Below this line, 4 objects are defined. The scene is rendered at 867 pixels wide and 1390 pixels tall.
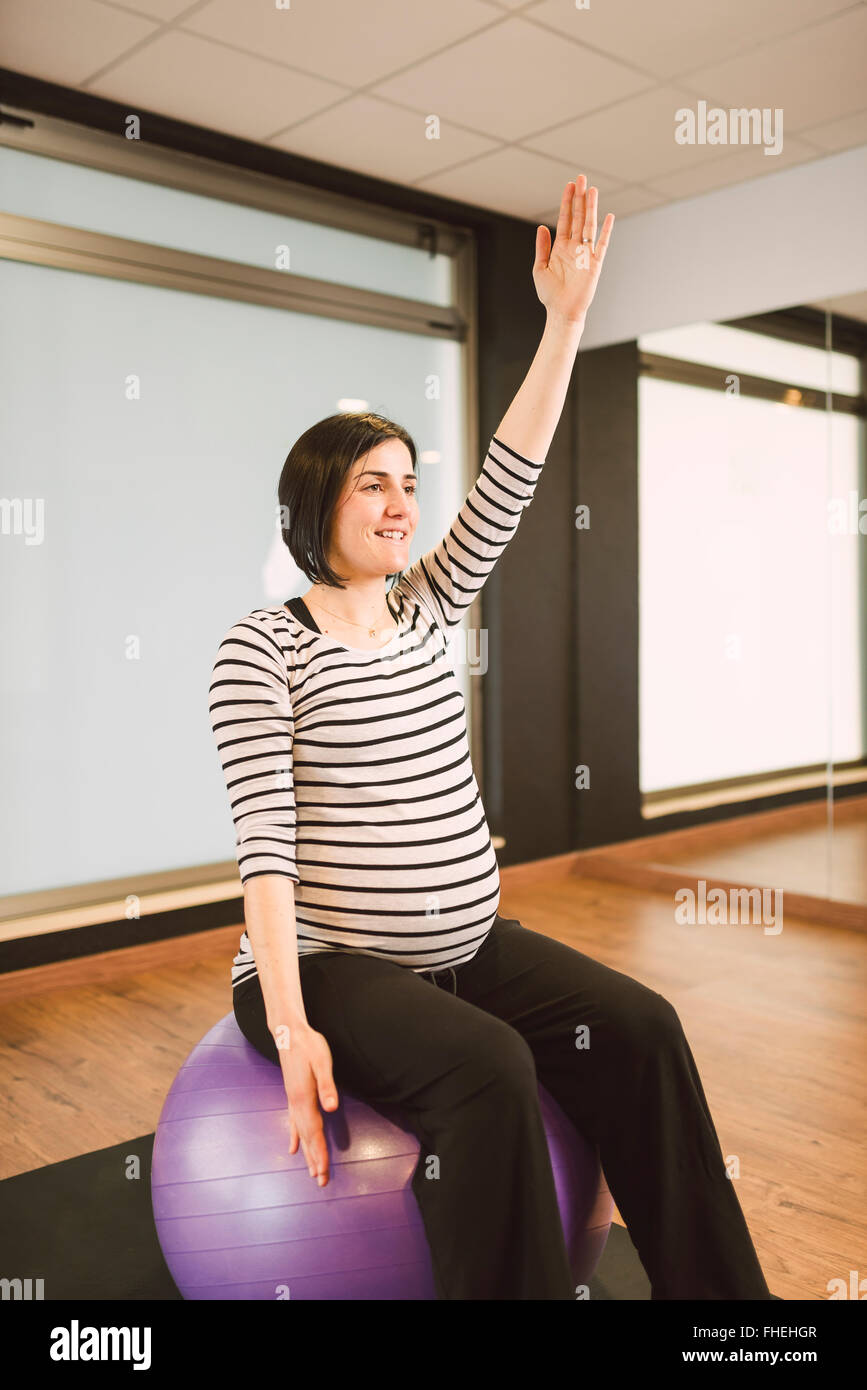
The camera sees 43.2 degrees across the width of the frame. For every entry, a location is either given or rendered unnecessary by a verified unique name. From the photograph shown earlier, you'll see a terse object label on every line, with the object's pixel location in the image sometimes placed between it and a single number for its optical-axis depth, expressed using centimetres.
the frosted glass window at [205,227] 308
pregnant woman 125
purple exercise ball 132
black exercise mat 173
